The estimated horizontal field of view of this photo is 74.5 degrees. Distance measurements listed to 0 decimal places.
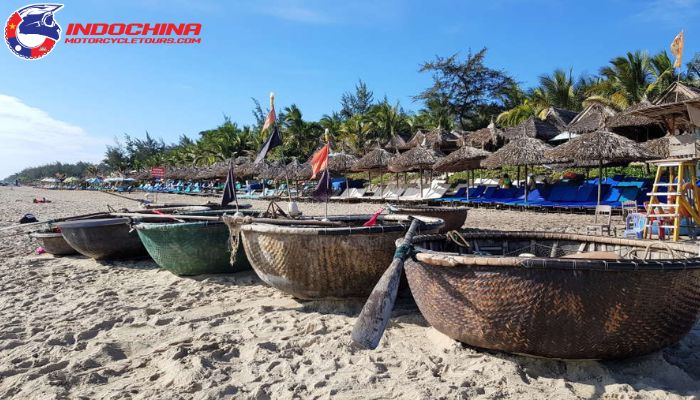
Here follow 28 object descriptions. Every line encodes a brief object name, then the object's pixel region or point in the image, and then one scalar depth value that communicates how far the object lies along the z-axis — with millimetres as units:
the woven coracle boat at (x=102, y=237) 6211
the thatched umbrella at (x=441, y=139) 22180
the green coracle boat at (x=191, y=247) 4922
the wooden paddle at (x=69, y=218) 7173
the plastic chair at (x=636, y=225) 7156
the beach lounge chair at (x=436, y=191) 18047
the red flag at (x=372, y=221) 4233
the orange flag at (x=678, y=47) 7191
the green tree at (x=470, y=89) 29578
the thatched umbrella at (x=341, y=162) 22503
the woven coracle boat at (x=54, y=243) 7090
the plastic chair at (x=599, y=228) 8145
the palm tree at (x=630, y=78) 19609
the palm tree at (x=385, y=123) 29906
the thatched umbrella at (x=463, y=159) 16438
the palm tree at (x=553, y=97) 25875
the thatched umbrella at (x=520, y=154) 14523
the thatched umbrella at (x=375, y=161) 20578
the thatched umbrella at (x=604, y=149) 11742
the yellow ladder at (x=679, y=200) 6816
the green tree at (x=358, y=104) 39688
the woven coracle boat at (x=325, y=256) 3564
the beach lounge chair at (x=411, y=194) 18641
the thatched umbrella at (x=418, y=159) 17962
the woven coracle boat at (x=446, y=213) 7371
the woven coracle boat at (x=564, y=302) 2283
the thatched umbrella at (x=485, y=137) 20250
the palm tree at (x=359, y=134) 30062
